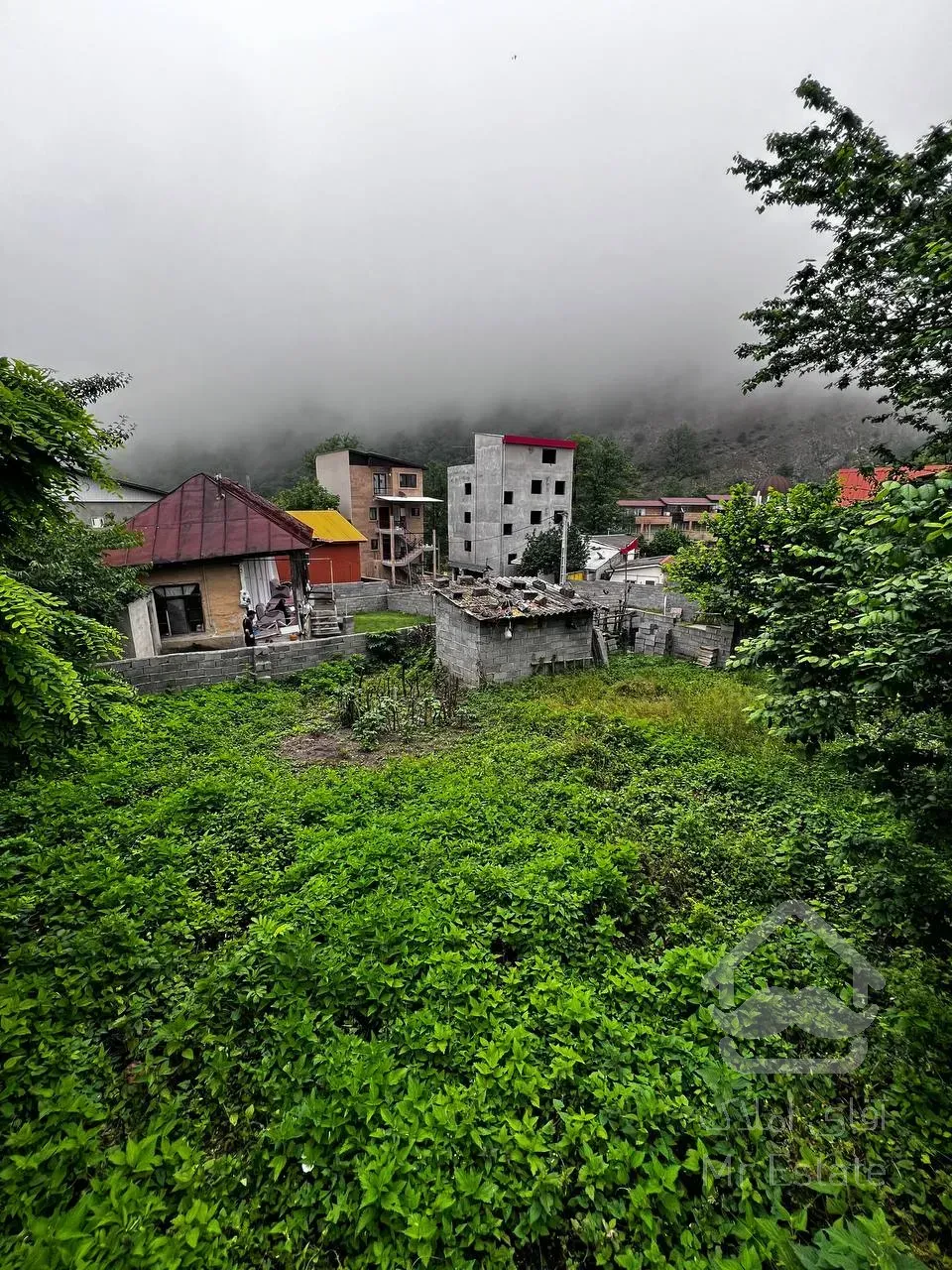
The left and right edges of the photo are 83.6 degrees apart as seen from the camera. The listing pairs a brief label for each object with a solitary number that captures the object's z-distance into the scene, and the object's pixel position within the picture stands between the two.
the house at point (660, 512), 70.88
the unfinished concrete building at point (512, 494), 39.59
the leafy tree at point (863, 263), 8.05
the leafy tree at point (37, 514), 2.90
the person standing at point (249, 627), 16.73
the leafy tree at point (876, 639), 2.94
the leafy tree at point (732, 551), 11.58
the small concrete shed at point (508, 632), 13.84
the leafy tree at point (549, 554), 34.06
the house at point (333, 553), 27.83
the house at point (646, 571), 38.34
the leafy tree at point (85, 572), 11.46
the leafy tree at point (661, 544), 47.37
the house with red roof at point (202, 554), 15.84
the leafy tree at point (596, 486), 51.59
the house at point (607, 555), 41.16
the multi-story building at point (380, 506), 38.97
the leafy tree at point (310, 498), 38.09
